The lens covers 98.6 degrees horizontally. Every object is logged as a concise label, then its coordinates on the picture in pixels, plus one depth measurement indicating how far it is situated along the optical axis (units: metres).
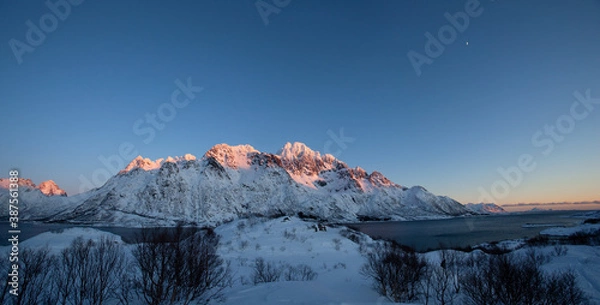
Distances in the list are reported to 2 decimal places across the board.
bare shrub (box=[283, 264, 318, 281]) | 32.63
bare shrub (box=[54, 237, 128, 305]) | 15.54
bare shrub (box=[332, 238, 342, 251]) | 54.27
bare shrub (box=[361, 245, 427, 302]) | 21.38
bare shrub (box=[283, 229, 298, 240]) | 57.56
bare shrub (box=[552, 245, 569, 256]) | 39.44
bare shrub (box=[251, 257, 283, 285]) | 31.23
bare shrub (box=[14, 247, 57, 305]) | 12.94
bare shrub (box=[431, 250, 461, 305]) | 20.16
